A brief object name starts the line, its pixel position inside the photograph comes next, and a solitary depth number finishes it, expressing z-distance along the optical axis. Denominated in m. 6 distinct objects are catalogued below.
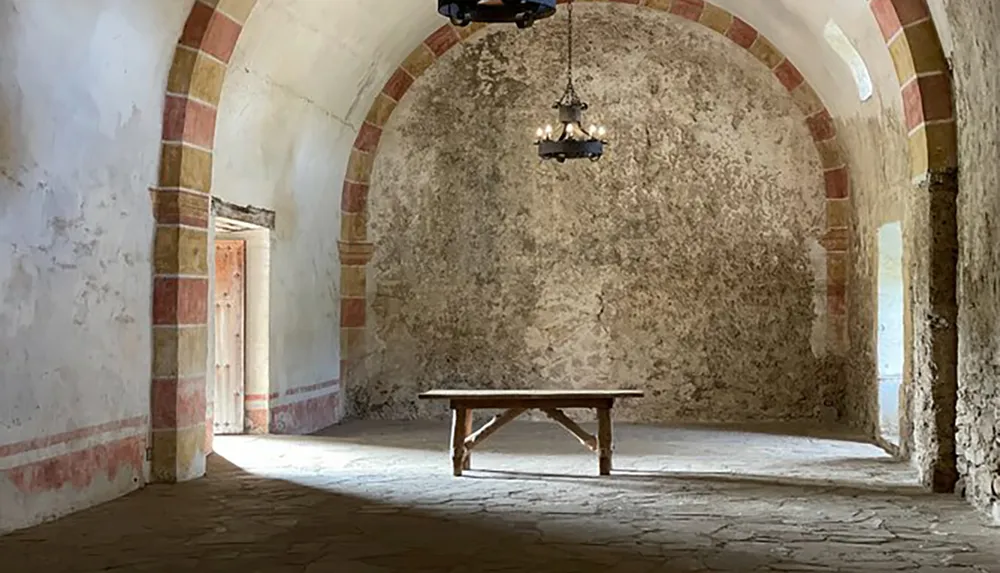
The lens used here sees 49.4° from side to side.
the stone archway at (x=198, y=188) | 6.49
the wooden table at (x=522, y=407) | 7.02
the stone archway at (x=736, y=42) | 10.45
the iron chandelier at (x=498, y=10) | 5.02
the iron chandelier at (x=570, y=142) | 8.97
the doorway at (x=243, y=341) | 9.10
